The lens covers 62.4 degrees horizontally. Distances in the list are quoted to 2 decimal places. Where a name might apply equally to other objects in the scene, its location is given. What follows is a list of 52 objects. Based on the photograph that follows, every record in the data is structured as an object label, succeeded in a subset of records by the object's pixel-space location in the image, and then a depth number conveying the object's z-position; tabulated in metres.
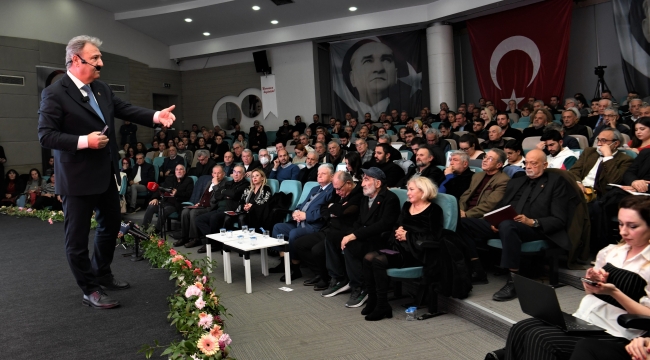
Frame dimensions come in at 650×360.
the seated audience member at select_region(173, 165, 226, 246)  6.52
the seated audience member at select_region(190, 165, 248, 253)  6.06
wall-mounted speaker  15.14
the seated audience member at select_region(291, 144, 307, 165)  8.02
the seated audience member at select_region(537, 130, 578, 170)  4.89
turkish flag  11.38
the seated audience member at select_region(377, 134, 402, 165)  6.21
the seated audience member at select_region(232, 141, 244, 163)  9.28
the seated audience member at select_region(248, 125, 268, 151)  13.17
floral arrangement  2.29
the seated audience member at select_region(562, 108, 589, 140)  6.10
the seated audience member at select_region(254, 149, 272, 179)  7.38
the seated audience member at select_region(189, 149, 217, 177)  8.25
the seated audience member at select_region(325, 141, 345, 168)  7.21
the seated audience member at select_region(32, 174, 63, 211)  9.47
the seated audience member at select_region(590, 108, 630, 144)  5.66
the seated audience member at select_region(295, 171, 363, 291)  4.48
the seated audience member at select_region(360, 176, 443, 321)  3.71
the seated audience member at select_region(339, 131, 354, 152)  9.09
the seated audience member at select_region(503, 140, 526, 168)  4.83
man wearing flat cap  4.10
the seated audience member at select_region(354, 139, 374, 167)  6.83
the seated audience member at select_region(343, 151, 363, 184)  5.51
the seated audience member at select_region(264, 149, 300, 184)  6.88
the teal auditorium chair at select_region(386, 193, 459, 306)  3.72
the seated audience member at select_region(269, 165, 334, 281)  4.99
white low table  4.56
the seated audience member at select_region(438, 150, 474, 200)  4.80
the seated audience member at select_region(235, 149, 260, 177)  7.37
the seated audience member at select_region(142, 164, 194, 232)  7.15
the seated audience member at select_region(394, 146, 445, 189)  5.13
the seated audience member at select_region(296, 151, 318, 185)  6.65
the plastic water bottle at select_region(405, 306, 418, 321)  3.66
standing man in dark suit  2.64
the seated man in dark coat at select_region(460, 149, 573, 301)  3.69
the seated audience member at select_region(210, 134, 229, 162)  11.41
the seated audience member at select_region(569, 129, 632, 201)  4.24
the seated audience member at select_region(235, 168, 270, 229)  5.79
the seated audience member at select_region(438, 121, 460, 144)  8.15
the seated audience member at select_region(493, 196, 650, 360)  2.00
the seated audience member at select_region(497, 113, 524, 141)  6.99
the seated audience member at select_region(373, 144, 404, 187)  5.79
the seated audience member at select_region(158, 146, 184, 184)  10.04
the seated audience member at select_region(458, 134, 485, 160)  5.64
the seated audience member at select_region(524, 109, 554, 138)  6.86
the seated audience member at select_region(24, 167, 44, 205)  9.95
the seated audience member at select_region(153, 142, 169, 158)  11.62
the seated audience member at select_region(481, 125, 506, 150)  6.09
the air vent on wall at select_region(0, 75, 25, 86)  11.38
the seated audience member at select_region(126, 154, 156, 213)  9.45
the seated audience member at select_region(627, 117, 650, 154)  4.29
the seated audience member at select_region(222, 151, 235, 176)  7.72
